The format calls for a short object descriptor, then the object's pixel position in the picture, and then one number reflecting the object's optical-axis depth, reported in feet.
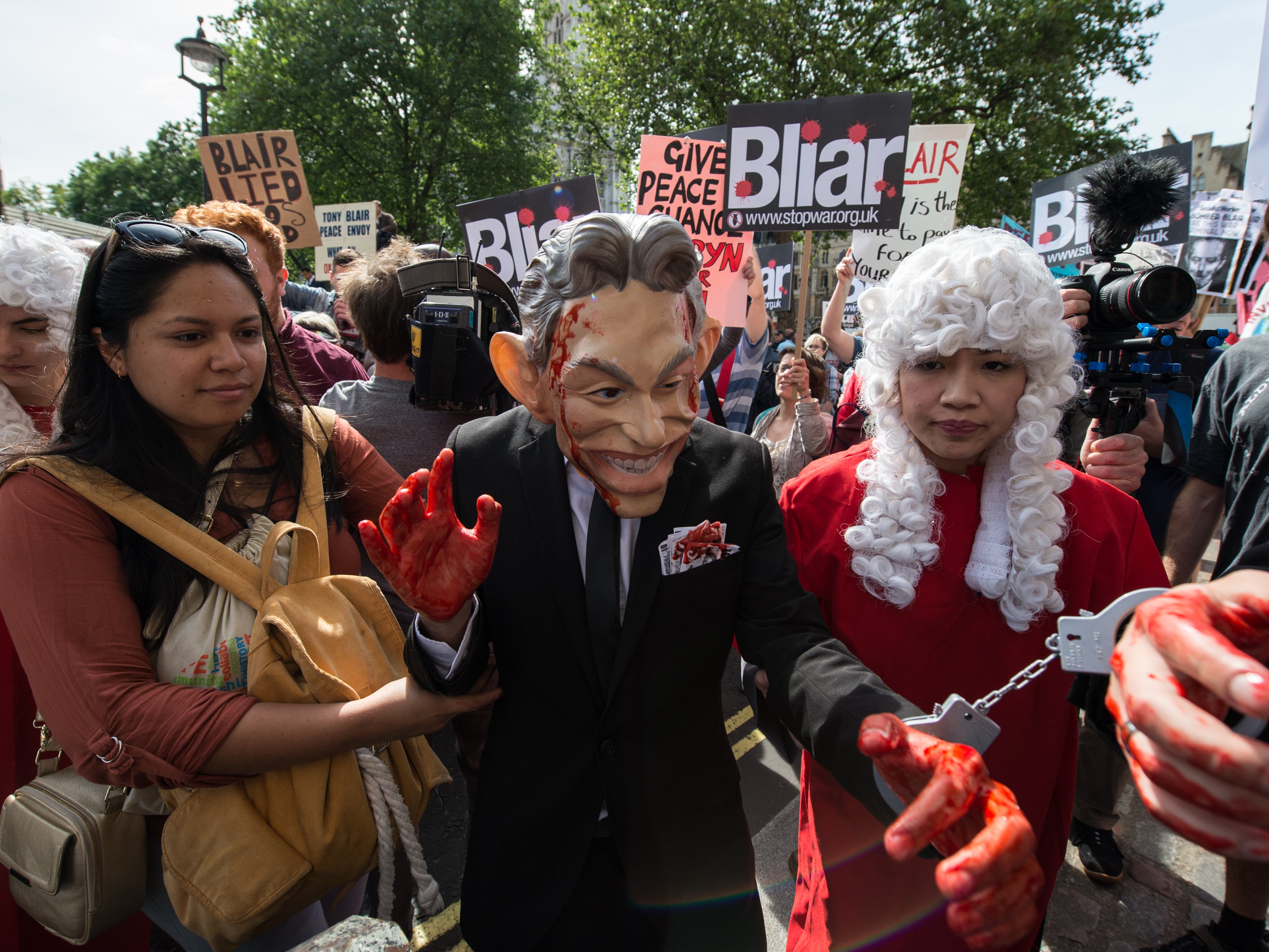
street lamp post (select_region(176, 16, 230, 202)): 31.81
